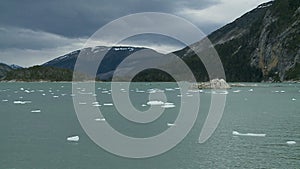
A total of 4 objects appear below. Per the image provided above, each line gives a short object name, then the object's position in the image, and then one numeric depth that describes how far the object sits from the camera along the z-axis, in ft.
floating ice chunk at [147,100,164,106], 113.39
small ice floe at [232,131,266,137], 56.59
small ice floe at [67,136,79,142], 53.47
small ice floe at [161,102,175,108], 104.99
